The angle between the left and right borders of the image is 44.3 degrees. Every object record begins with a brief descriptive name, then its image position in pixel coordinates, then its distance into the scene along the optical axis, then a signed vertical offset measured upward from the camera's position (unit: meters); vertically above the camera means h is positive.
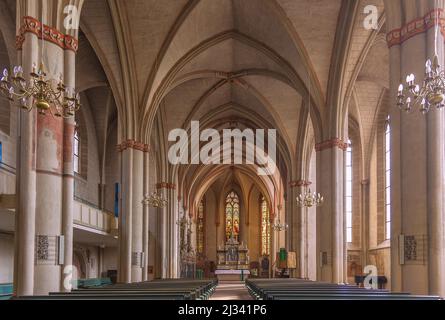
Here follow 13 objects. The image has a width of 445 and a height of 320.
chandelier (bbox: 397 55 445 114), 9.21 +2.15
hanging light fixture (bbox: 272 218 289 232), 33.28 -1.04
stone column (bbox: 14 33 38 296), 12.16 +0.35
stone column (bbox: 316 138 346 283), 22.19 -0.20
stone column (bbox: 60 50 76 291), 13.55 +0.81
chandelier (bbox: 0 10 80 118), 9.02 +2.09
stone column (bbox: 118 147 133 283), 22.09 -0.37
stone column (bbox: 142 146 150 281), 24.09 -0.75
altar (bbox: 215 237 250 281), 48.25 -4.28
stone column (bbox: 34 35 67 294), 12.82 +0.32
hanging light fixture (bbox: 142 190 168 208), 22.62 +0.38
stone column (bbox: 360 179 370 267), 29.97 -0.47
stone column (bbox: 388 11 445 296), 12.33 +0.67
